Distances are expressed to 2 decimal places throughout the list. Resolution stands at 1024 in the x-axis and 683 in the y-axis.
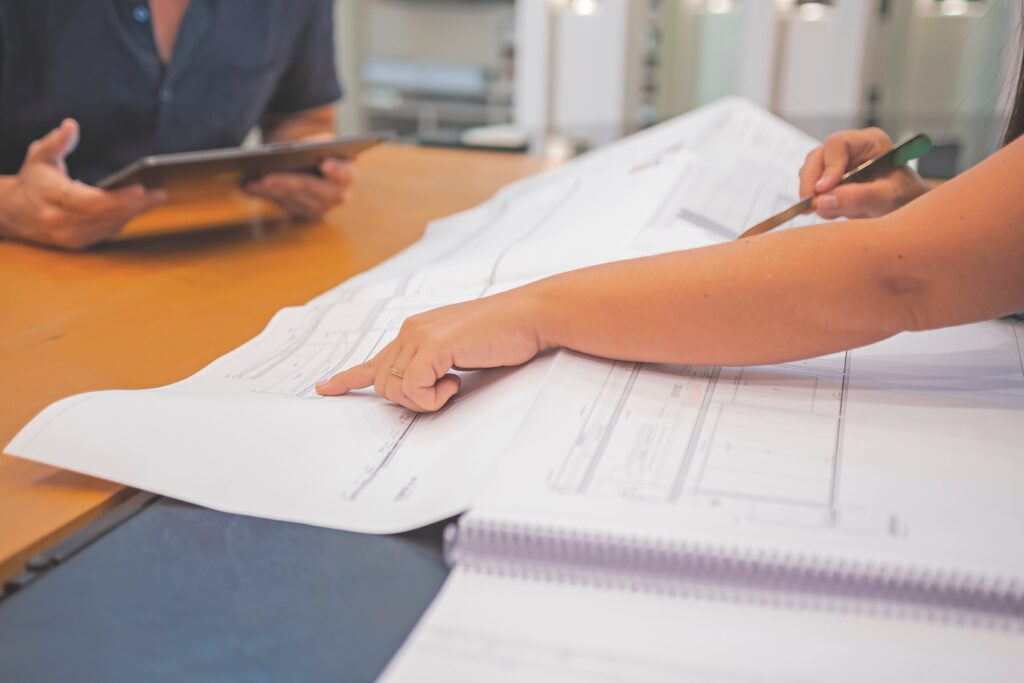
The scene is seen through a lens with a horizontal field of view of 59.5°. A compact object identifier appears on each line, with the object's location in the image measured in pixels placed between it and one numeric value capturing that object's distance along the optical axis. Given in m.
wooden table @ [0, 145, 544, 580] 0.46
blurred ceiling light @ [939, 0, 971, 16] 2.00
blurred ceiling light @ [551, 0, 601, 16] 2.16
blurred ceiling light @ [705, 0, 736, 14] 2.18
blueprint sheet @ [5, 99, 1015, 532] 0.43
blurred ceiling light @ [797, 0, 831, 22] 2.00
